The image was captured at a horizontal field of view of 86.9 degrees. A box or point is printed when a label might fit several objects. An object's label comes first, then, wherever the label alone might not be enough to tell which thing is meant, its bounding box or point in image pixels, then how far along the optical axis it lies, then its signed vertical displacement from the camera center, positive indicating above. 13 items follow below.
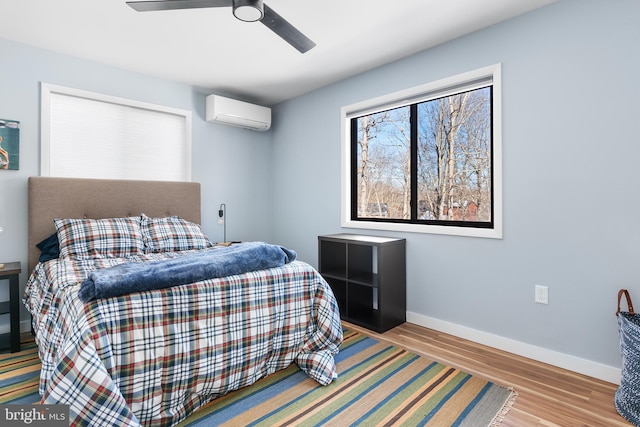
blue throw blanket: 1.50 -0.30
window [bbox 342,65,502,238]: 2.60 +0.48
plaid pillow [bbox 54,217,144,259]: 2.54 -0.20
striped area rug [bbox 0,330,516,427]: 1.63 -0.99
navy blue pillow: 2.61 -0.28
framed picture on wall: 2.63 +0.53
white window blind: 2.93 +0.72
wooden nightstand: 2.33 -0.65
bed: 1.34 -0.57
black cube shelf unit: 2.79 -0.57
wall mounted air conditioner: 3.65 +1.13
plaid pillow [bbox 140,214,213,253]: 2.89 -0.20
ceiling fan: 1.76 +1.11
